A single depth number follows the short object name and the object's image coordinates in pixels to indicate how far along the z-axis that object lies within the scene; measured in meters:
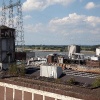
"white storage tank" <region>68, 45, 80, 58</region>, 72.44
